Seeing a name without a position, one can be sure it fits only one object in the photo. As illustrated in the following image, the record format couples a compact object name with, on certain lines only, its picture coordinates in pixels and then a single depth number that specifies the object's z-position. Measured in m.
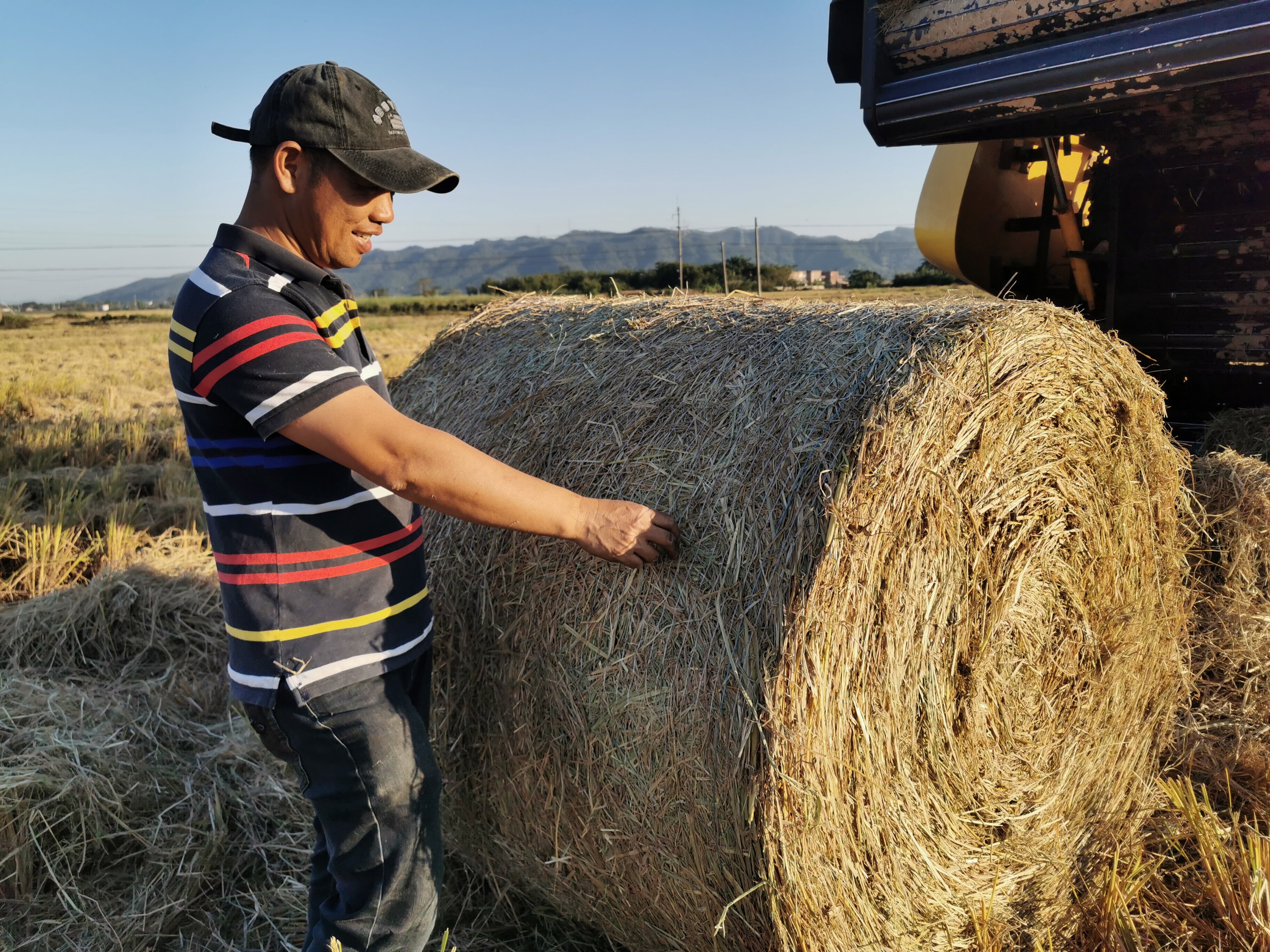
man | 1.74
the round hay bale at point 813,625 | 1.94
